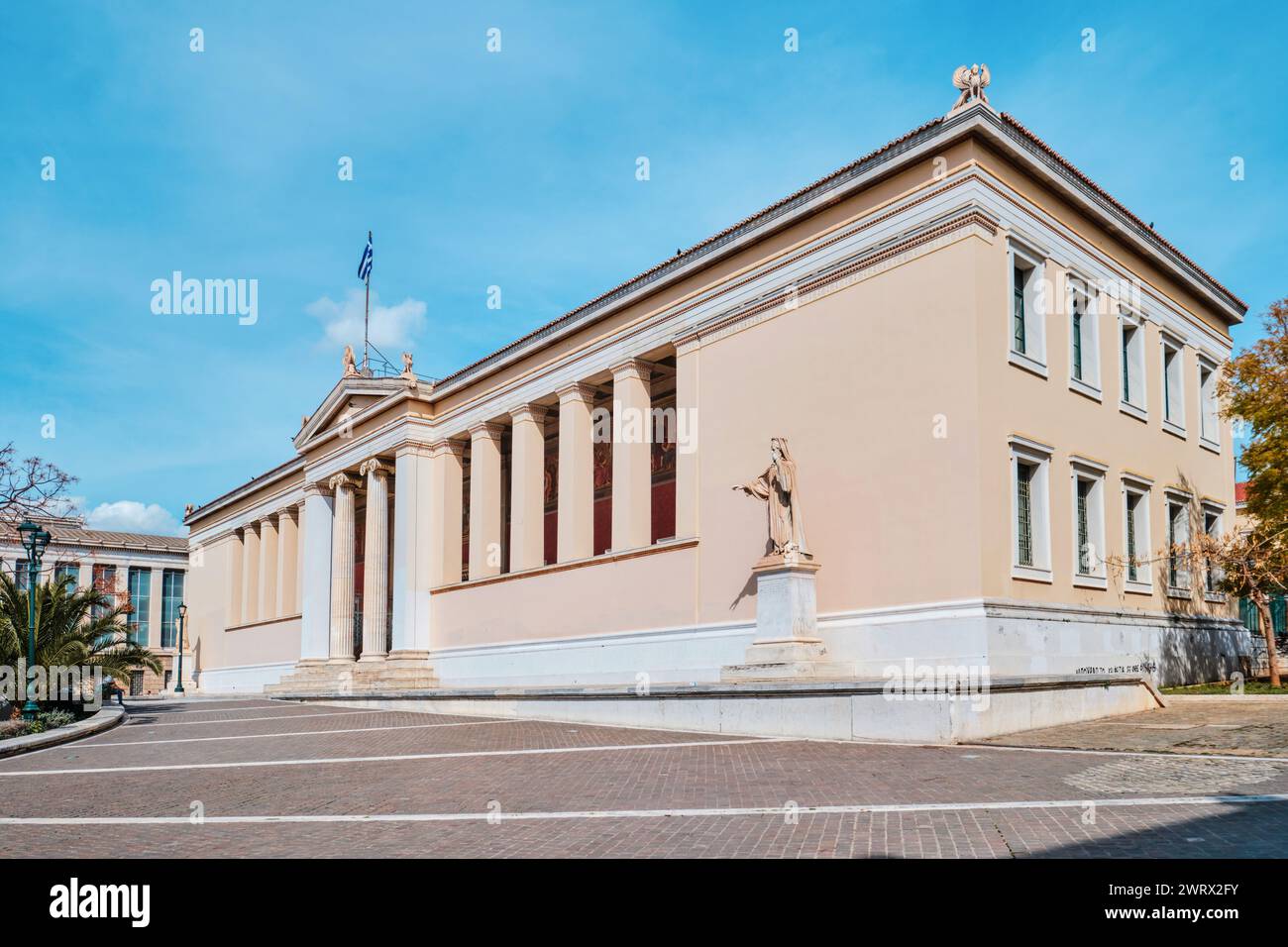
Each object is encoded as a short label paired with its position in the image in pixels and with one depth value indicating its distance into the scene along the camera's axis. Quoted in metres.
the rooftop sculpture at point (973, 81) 20.02
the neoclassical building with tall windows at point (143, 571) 69.56
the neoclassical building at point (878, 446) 19.95
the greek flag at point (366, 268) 42.97
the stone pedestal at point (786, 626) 20.22
